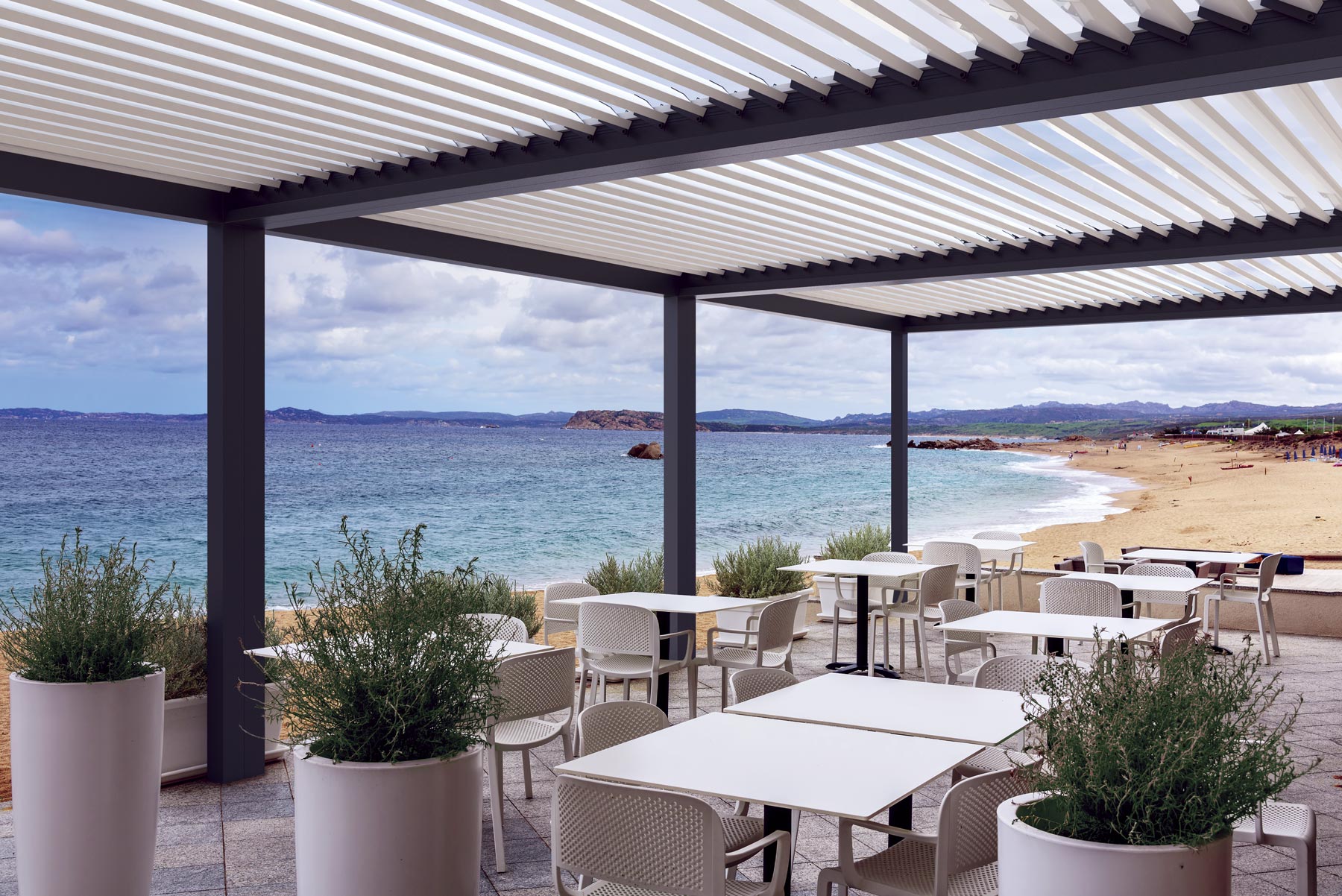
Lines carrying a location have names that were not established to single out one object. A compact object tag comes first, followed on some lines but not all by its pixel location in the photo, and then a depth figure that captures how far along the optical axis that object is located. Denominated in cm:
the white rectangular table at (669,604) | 592
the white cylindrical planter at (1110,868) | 193
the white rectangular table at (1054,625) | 534
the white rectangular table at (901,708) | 340
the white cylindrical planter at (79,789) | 355
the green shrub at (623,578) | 868
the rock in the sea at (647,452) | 4541
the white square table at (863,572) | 762
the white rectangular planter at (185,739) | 525
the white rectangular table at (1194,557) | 929
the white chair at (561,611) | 705
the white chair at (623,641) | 568
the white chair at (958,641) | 576
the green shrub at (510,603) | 836
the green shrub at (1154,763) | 200
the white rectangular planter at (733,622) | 862
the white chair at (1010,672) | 427
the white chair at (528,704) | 429
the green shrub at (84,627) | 369
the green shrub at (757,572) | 977
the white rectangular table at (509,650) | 471
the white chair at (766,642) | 591
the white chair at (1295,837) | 304
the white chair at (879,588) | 798
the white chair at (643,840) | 248
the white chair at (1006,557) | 977
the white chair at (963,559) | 885
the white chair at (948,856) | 261
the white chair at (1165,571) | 776
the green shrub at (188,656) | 529
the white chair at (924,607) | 722
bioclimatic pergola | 324
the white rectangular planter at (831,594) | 1000
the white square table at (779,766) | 264
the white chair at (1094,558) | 984
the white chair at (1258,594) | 849
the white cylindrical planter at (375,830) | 262
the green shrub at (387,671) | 273
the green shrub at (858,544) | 1080
